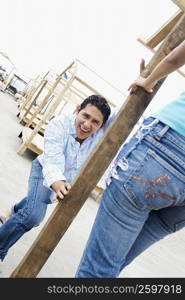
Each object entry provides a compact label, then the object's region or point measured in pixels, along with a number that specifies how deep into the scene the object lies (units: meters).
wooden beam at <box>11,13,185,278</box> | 1.22
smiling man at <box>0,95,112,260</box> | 2.03
